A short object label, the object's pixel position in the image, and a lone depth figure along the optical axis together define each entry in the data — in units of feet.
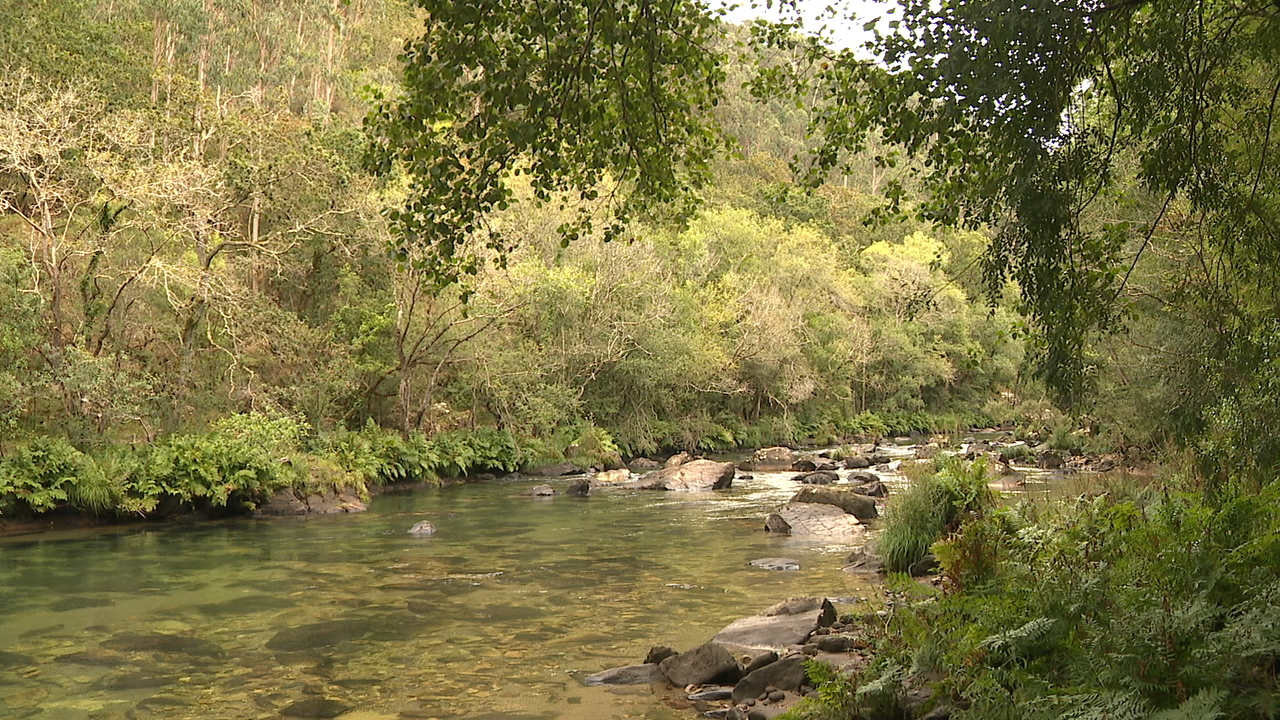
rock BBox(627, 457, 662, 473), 119.14
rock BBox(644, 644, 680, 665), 32.71
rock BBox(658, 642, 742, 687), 30.01
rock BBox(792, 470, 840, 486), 95.33
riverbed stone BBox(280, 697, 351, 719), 29.17
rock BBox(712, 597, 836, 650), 33.86
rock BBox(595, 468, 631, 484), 101.60
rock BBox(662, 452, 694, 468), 106.19
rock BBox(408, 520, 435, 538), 66.86
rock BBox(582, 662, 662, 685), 31.32
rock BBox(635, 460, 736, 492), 94.79
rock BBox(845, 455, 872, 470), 112.82
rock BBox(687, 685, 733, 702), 28.76
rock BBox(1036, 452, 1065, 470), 104.55
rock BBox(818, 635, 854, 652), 30.96
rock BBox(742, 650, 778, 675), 29.68
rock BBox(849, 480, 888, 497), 77.51
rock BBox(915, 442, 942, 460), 114.83
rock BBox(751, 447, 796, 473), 119.34
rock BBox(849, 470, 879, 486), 92.27
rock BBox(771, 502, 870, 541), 62.95
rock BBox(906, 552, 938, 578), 44.55
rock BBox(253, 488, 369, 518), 78.51
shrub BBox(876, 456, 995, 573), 45.85
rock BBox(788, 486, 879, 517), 68.69
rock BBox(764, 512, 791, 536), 64.23
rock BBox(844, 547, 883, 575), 48.52
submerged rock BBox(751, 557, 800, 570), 51.34
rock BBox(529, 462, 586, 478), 109.81
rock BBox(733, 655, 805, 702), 27.94
